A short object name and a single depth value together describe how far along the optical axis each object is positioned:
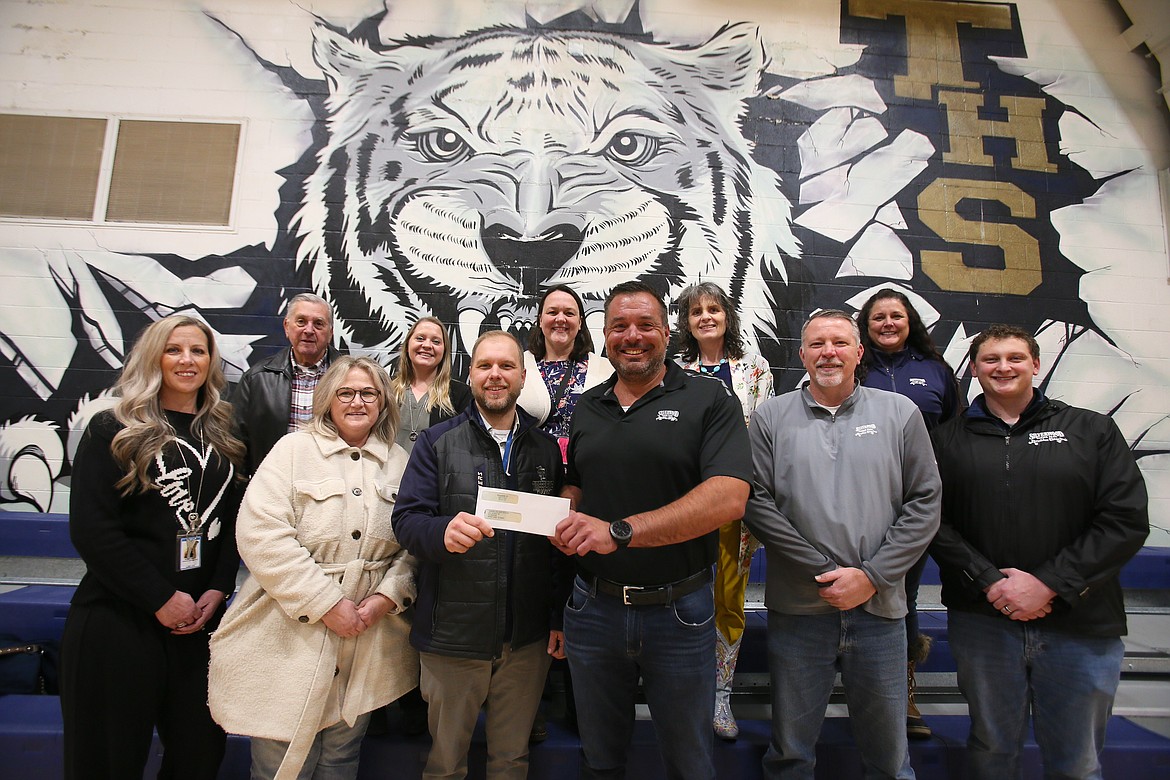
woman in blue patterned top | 2.19
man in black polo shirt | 1.59
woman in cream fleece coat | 1.64
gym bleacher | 2.11
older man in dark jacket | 2.42
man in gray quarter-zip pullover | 1.72
